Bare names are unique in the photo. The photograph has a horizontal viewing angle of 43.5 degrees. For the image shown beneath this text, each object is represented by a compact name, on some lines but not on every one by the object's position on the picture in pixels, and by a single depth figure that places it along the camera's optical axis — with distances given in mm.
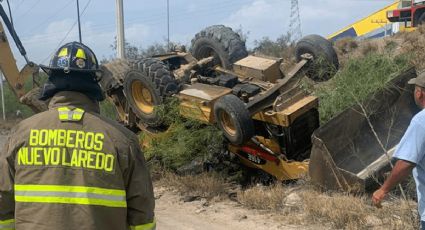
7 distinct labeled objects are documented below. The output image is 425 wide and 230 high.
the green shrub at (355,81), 7387
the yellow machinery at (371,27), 28281
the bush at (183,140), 8008
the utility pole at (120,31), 16938
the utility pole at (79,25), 12594
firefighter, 2324
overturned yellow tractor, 7148
